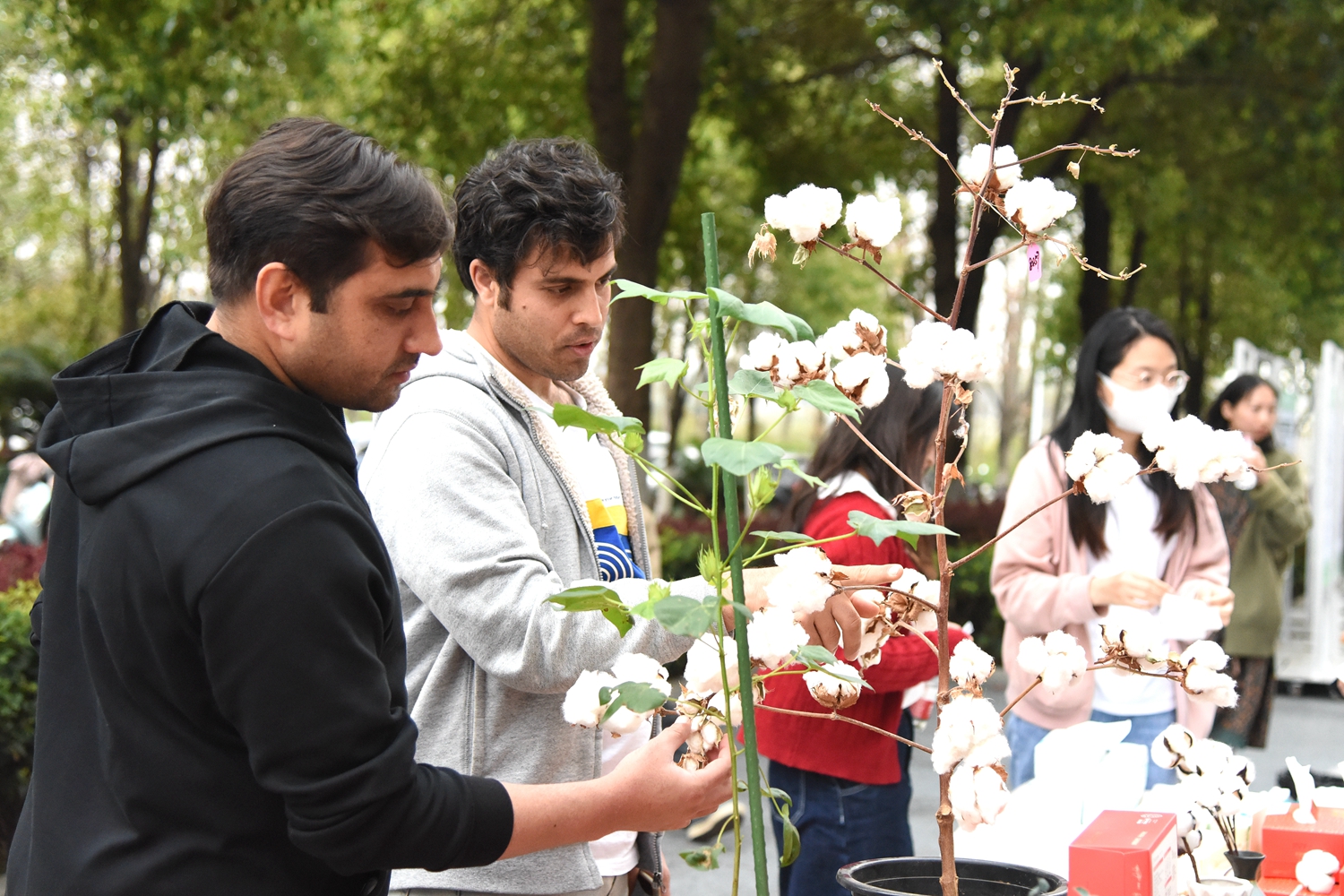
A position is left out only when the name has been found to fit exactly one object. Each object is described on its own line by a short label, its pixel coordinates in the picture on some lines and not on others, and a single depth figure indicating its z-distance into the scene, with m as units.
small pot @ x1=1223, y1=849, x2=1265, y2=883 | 2.07
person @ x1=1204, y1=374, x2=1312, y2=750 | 6.08
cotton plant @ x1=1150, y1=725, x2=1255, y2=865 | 2.00
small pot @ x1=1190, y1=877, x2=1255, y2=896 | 1.93
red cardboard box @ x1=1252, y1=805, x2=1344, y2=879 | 2.14
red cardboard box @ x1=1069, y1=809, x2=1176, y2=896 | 1.63
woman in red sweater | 3.00
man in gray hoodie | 1.73
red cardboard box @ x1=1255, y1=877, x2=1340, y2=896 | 2.13
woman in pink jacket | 3.47
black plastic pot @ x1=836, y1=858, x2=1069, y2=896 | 1.61
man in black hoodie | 1.23
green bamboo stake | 1.35
